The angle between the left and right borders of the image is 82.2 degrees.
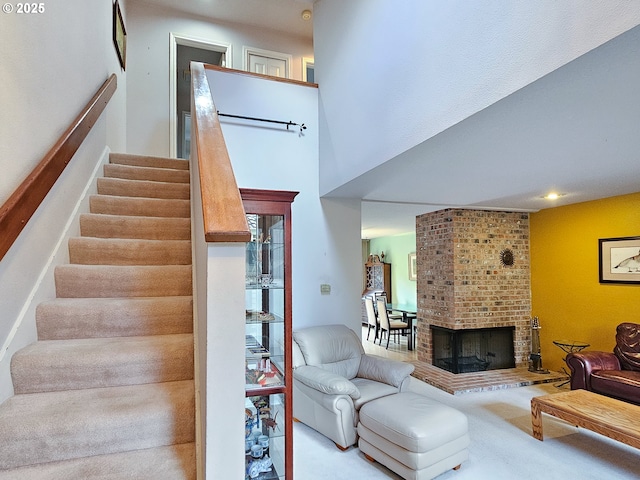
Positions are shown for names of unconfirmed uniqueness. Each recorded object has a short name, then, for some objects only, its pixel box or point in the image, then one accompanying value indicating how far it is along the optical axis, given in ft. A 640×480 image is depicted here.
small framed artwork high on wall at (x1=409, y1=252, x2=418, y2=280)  26.63
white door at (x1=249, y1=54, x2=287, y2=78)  17.22
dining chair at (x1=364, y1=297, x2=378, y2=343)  23.45
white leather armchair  9.55
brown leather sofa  11.10
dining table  21.47
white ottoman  7.95
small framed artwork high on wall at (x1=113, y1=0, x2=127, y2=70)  11.35
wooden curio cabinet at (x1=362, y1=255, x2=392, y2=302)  29.63
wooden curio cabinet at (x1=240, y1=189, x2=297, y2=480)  7.46
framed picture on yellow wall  12.95
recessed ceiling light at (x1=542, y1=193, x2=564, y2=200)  13.19
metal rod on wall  11.67
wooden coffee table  8.23
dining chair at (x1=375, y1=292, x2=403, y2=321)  23.04
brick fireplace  15.96
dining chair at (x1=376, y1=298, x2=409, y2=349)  21.59
